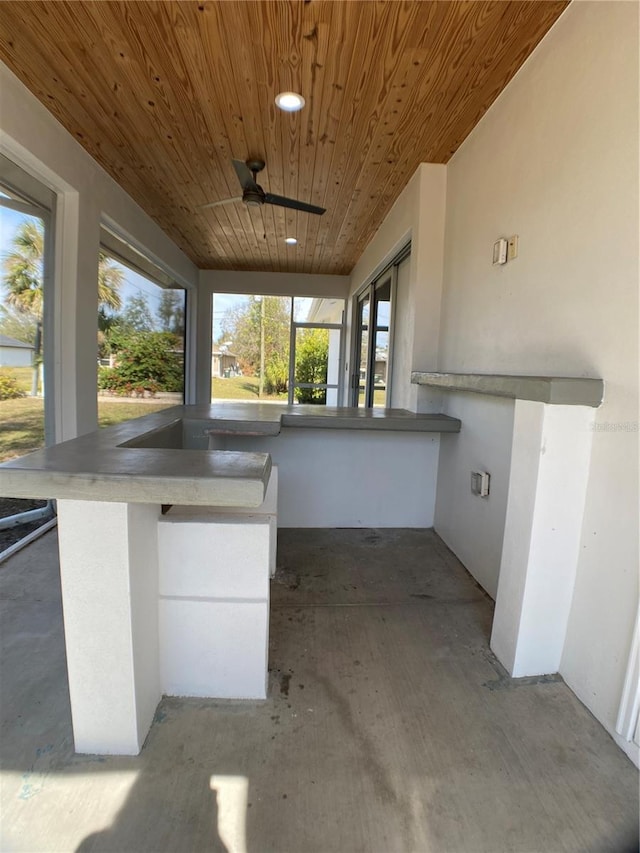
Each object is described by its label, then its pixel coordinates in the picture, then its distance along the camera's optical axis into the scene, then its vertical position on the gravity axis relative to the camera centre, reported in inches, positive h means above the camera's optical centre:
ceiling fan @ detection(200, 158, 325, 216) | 123.3 +51.2
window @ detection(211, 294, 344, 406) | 296.4 +9.3
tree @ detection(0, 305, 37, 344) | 102.8 +6.4
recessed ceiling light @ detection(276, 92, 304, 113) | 98.7 +60.1
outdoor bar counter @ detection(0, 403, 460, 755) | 50.2 -27.6
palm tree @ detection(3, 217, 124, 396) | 104.7 +19.5
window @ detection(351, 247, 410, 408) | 185.7 +13.1
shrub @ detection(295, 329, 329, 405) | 303.1 +3.5
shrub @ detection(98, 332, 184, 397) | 168.7 -5.1
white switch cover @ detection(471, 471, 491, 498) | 99.2 -25.9
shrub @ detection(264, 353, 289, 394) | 305.7 -8.3
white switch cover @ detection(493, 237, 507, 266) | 92.7 +26.1
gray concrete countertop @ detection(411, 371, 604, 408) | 61.3 -2.1
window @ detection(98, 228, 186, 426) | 154.3 +9.7
